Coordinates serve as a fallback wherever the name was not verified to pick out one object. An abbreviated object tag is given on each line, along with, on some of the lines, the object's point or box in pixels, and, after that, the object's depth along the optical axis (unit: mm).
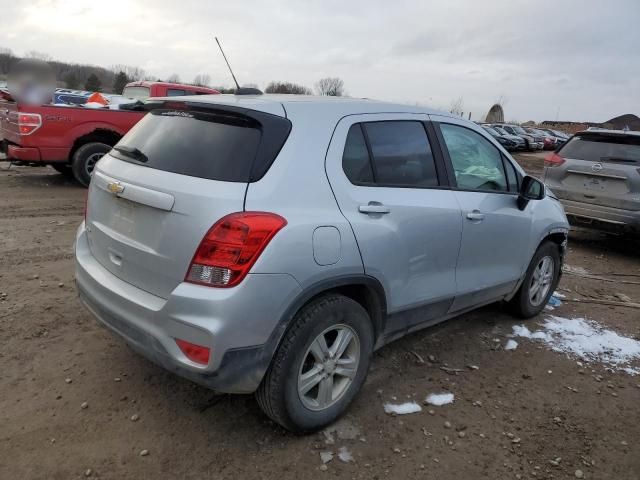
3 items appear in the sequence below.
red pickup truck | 8188
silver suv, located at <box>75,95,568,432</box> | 2379
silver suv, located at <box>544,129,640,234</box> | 6809
